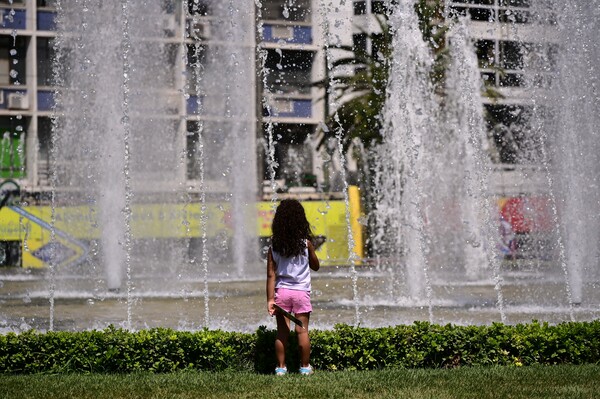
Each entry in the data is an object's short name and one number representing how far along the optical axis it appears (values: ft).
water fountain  85.95
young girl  46.93
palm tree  188.66
